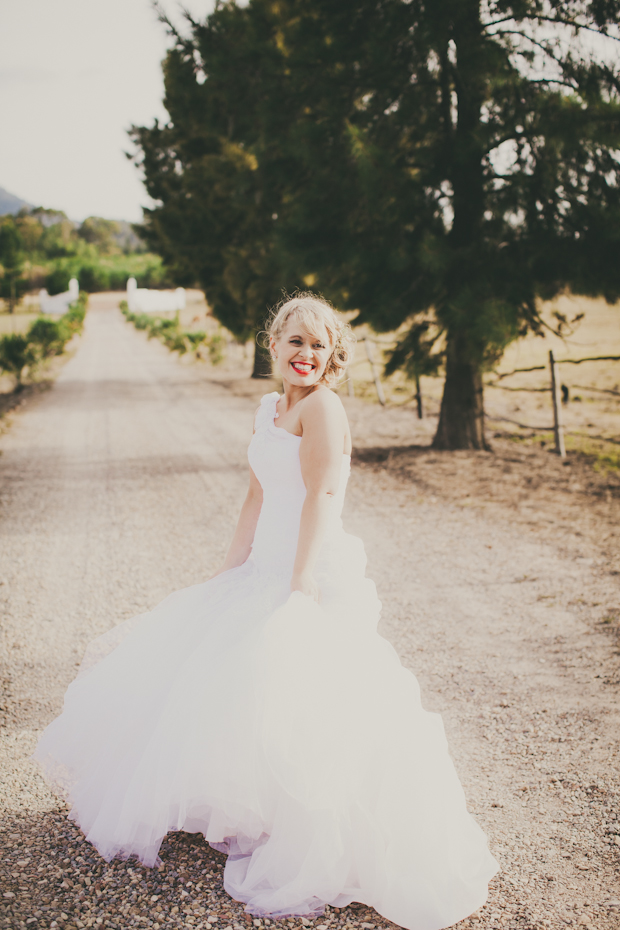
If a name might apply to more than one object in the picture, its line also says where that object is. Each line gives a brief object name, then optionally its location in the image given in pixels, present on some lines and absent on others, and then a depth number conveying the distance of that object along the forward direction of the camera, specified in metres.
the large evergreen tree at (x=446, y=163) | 6.38
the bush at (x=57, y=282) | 69.38
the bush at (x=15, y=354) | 14.81
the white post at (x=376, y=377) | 12.79
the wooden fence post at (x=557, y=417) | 8.25
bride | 1.87
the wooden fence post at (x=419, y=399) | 10.52
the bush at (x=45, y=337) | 19.78
